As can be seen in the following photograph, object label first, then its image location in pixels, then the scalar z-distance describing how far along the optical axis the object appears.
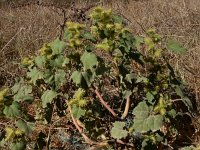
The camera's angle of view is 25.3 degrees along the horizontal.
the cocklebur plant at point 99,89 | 2.01
